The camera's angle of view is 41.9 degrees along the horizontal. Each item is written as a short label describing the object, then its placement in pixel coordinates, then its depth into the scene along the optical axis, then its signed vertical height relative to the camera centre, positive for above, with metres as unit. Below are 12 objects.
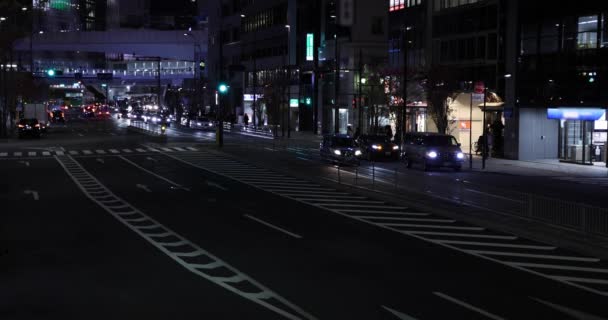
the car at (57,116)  122.69 -0.07
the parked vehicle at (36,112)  81.94 +0.37
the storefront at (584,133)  43.00 -0.96
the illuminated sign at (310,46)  88.50 +7.77
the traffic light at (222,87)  58.70 +2.13
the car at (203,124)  97.44 -1.05
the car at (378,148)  46.72 -1.90
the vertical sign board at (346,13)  77.38 +10.04
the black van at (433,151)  39.75 -1.82
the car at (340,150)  42.16 -1.84
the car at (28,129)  71.56 -1.21
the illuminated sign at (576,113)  42.28 +0.14
